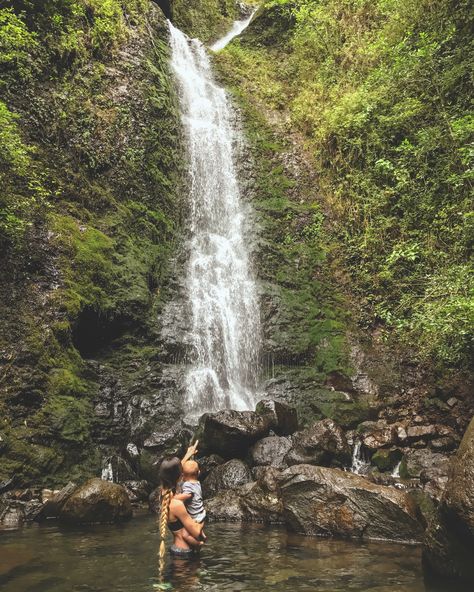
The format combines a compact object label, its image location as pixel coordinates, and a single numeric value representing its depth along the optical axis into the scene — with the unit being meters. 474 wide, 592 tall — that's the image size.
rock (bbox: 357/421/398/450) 10.73
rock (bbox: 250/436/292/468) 9.72
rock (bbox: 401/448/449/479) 9.17
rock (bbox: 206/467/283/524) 8.02
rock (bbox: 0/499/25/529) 7.77
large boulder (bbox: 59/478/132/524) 7.84
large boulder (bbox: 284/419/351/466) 9.45
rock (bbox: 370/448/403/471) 10.22
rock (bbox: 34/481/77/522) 8.11
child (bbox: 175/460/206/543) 5.75
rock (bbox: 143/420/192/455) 10.30
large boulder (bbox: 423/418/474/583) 4.54
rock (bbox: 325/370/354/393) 13.17
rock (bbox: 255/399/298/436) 10.80
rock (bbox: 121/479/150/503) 9.39
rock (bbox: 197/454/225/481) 9.92
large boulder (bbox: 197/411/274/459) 10.09
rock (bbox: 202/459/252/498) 9.24
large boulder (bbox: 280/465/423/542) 6.86
